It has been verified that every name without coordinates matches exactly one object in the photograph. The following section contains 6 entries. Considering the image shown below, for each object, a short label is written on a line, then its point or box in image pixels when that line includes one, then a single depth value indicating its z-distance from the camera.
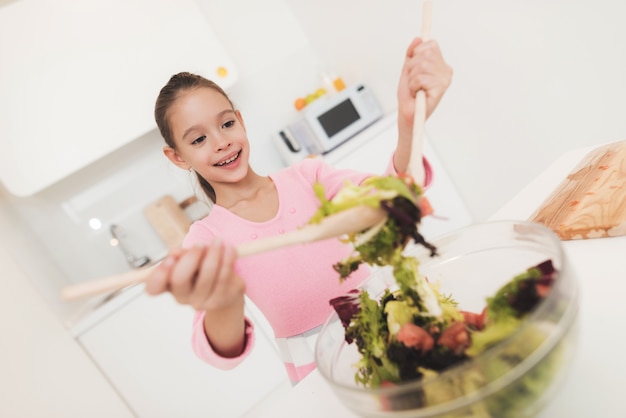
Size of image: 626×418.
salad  0.40
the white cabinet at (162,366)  1.80
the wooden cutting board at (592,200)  0.73
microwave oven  2.17
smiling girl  0.91
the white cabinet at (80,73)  1.83
